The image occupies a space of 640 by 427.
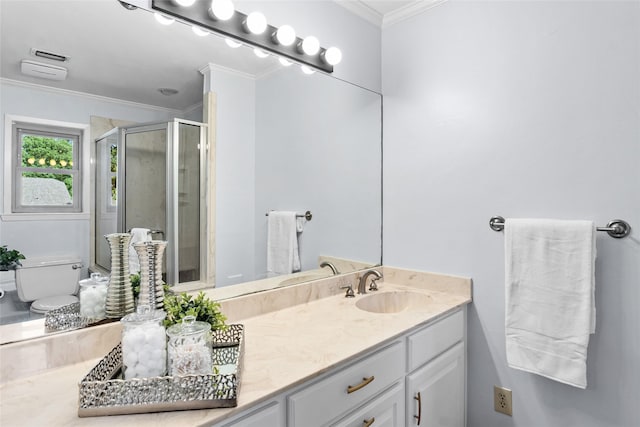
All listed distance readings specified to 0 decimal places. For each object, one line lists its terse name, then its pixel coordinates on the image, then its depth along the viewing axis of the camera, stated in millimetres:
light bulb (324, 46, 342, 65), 1771
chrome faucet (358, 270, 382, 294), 1891
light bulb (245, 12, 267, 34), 1449
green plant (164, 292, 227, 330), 1006
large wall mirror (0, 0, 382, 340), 1066
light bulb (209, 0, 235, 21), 1348
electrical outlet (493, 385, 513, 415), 1658
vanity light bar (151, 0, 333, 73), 1275
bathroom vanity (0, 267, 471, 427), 876
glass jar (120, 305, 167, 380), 883
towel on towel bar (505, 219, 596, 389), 1367
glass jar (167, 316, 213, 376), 893
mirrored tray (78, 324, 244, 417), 793
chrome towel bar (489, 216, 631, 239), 1358
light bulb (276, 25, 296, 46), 1559
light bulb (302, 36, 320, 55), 1672
